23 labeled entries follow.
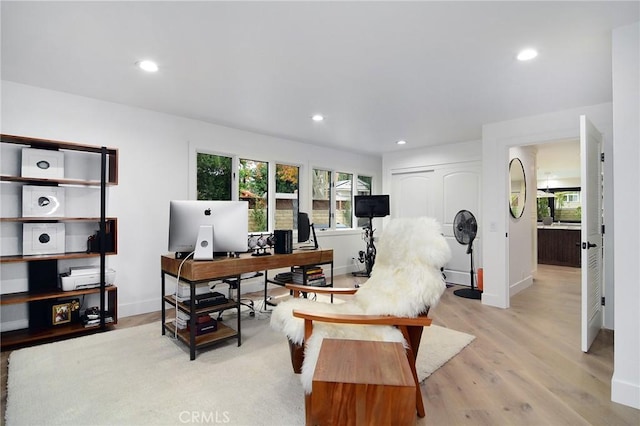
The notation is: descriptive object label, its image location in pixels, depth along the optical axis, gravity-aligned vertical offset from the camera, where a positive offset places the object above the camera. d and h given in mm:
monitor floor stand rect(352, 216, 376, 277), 5645 -688
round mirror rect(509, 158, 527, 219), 4898 +423
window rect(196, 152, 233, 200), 4191 +526
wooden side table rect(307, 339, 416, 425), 1200 -718
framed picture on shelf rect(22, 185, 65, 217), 2777 +126
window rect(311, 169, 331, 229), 5695 +286
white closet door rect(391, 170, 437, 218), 5812 +389
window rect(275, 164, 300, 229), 5078 +302
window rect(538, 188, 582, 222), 8477 +210
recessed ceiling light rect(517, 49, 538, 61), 2273 +1192
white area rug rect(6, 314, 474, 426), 1827 -1176
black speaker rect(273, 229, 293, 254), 3064 -277
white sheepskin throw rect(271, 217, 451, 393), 1840 -513
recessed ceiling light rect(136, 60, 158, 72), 2469 +1213
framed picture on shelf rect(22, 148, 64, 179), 2766 +472
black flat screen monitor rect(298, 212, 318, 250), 3500 -171
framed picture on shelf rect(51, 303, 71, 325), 2918 -944
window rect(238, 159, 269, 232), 4652 +377
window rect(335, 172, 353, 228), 6168 +287
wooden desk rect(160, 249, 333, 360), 2473 -495
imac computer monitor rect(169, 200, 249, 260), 2719 -103
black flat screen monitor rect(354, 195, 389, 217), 5617 +159
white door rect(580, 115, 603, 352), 2547 -125
